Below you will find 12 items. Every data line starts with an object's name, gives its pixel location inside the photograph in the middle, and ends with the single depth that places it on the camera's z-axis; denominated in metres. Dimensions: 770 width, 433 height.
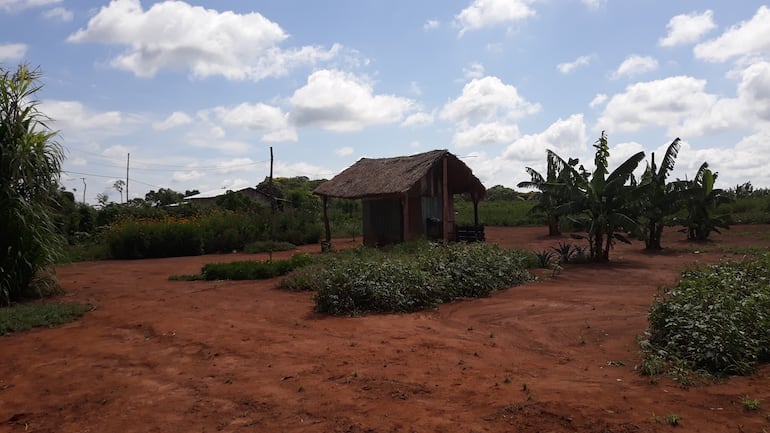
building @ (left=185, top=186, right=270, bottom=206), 40.35
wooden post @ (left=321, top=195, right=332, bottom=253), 19.28
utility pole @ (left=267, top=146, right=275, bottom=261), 22.76
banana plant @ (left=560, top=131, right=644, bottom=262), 15.23
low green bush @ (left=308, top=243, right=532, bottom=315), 8.71
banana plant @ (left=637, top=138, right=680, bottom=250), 17.50
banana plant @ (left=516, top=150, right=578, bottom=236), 15.91
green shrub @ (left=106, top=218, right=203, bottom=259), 21.12
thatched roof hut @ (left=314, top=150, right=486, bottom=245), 19.06
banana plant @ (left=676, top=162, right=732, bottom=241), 19.02
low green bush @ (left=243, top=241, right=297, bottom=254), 21.94
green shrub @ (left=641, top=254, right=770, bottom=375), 4.95
